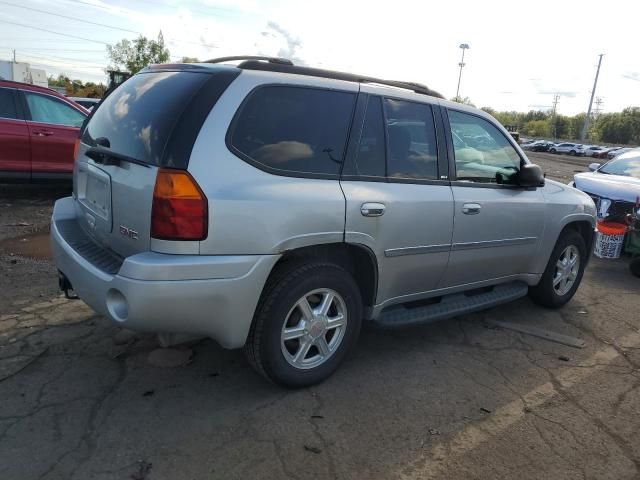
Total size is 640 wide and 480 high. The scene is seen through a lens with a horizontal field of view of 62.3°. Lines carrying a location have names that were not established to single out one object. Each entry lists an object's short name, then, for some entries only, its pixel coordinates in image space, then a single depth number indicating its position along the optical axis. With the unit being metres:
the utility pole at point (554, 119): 112.12
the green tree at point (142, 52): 55.47
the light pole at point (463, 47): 73.70
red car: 7.55
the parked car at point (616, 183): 7.31
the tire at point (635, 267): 6.52
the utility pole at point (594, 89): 69.94
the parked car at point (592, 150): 57.55
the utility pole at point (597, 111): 120.69
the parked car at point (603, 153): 54.64
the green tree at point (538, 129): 117.76
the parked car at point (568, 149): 59.97
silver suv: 2.63
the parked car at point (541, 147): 62.62
